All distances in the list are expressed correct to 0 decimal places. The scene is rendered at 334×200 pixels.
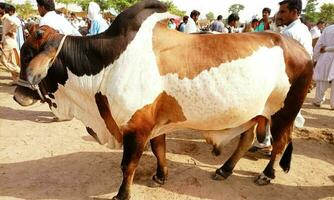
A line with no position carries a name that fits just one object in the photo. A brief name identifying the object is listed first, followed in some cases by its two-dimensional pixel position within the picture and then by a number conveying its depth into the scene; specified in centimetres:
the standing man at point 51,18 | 465
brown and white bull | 278
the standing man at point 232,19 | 852
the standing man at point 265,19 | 710
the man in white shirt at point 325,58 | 643
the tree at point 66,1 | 3022
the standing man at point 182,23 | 1112
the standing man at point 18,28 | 768
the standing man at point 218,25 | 1197
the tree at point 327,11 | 4641
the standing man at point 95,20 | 707
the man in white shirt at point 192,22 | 929
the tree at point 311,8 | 5398
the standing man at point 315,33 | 1140
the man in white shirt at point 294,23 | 374
